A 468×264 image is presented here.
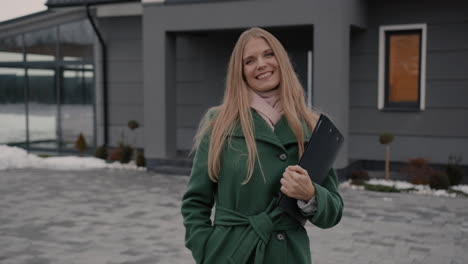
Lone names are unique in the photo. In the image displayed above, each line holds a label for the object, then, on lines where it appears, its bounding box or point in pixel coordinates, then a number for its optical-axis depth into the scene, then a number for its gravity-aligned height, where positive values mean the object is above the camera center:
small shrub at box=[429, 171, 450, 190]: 9.57 -1.39
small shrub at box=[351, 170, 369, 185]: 10.26 -1.42
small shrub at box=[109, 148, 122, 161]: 12.90 -1.24
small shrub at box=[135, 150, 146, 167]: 12.29 -1.31
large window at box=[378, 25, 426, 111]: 11.08 +0.70
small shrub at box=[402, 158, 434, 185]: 10.00 -1.28
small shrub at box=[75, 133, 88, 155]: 13.78 -1.07
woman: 2.28 -0.28
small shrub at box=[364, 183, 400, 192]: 9.64 -1.53
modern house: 10.52 +0.78
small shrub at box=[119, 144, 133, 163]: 12.72 -1.20
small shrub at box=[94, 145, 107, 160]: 13.44 -1.26
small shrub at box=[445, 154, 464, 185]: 9.80 -1.29
